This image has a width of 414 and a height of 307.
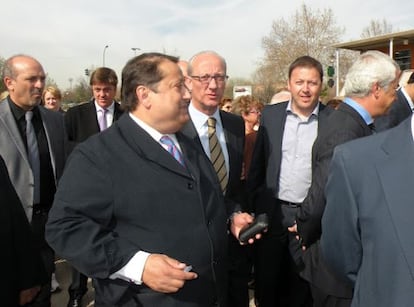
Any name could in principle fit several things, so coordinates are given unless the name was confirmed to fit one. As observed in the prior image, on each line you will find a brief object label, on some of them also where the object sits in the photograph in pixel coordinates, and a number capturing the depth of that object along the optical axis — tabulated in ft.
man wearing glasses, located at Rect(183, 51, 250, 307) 9.95
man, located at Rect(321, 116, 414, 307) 4.24
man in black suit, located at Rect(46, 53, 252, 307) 5.63
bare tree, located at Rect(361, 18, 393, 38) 137.39
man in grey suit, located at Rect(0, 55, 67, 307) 10.03
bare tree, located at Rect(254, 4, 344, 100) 110.11
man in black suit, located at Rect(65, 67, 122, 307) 14.23
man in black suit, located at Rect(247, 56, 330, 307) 10.68
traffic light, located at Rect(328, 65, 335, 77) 65.10
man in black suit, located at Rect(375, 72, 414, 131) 11.96
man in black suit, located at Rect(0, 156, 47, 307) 6.98
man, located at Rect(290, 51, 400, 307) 7.72
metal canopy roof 82.11
